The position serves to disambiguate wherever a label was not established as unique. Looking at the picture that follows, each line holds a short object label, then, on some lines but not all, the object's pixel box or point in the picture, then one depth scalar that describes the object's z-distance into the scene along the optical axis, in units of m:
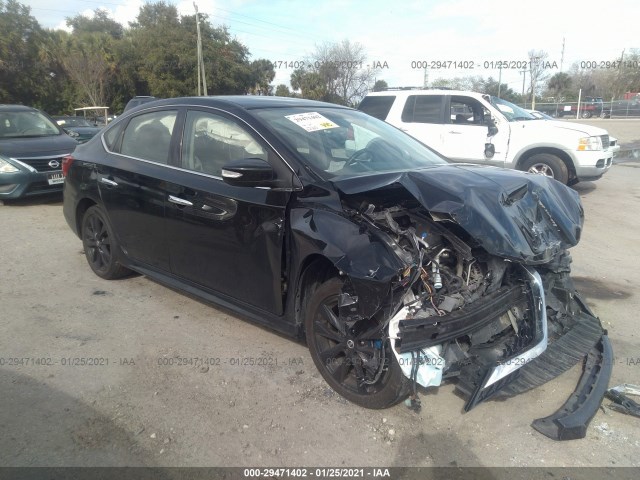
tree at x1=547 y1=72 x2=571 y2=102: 55.50
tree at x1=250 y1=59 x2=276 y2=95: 43.91
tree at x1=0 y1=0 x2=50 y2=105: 32.06
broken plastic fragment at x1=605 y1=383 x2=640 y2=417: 2.92
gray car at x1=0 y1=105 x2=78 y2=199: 8.31
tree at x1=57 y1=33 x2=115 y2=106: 34.59
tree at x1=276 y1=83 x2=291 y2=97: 36.72
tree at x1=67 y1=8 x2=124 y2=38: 62.91
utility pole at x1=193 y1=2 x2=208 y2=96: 34.25
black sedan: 2.76
